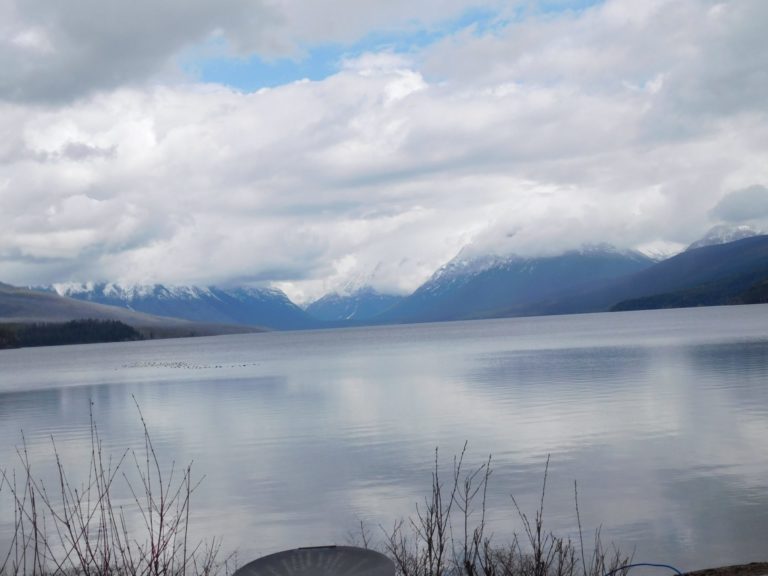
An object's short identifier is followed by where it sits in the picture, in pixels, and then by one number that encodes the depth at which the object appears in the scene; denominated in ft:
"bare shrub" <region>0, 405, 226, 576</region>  44.41
